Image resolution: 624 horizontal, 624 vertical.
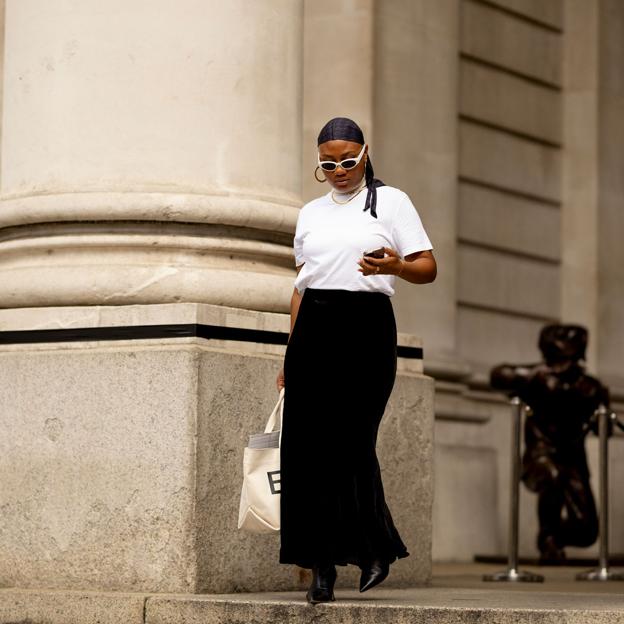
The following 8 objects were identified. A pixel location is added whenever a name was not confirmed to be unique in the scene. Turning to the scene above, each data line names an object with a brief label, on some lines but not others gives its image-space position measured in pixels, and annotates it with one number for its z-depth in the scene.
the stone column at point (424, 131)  15.04
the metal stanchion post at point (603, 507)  12.29
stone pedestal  8.81
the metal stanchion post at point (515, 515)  11.91
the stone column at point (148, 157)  9.56
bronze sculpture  14.23
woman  7.95
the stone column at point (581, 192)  17.19
